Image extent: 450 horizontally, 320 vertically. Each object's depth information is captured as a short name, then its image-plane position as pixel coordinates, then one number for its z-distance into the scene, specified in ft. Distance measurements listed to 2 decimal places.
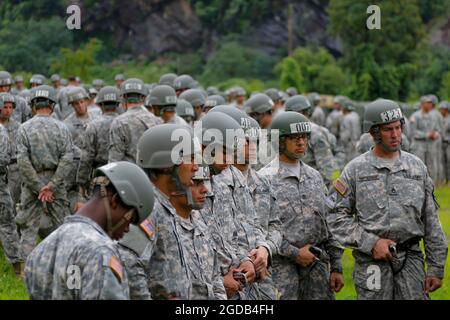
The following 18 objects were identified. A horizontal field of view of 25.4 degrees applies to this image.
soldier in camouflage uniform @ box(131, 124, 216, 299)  20.85
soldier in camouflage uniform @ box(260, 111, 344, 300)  31.35
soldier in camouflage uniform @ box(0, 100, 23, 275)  42.60
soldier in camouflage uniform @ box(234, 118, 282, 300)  28.45
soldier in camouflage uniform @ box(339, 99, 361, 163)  91.40
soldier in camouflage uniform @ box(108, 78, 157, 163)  42.65
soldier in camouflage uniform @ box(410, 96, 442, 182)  81.82
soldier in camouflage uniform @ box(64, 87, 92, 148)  52.54
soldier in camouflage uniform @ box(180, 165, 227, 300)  22.27
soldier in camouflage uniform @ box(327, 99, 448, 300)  29.01
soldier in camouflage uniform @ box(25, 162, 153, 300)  17.13
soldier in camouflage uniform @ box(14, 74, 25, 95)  86.55
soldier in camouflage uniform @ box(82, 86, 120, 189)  45.91
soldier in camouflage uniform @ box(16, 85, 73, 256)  42.01
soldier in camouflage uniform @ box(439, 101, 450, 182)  84.38
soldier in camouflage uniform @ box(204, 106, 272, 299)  25.77
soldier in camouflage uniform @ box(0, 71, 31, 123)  55.62
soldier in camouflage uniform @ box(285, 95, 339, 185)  45.91
